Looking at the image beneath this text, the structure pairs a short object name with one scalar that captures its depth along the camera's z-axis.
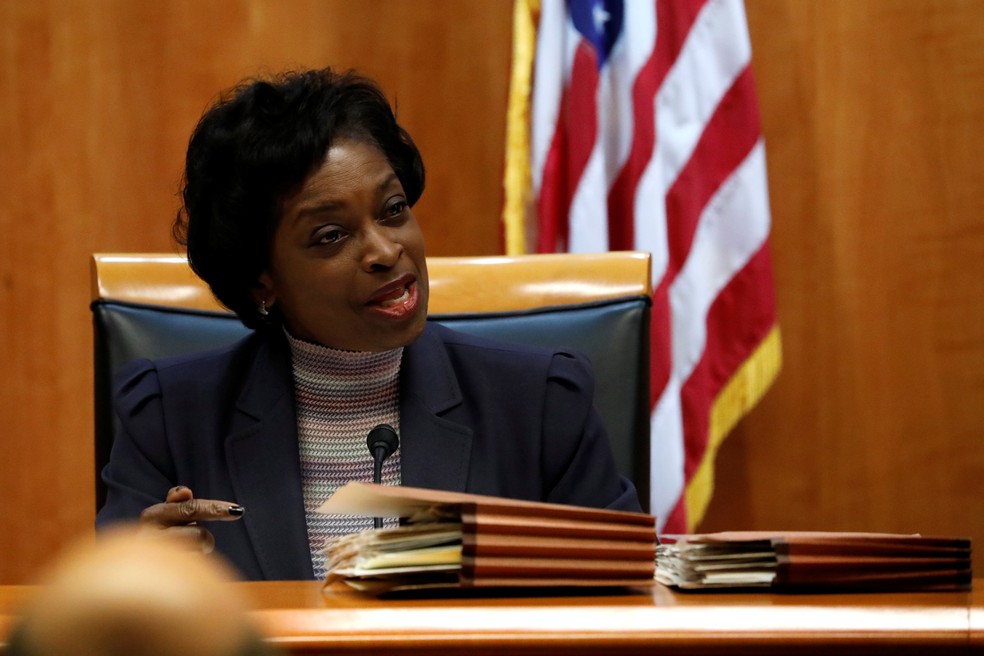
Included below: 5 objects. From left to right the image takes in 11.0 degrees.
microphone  4.36
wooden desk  3.61
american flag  5.21
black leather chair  4.62
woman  4.57
